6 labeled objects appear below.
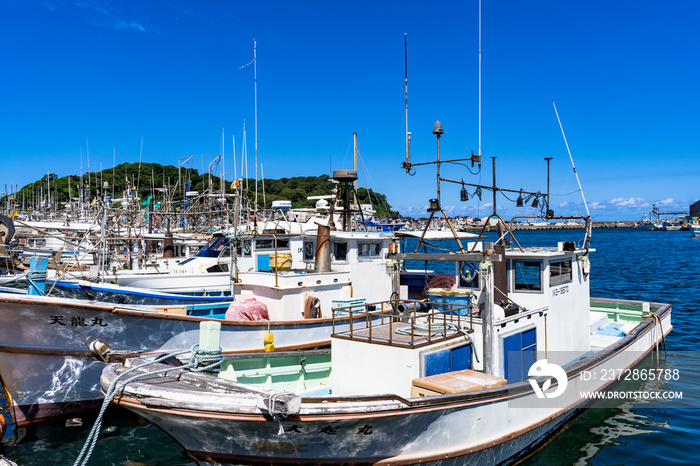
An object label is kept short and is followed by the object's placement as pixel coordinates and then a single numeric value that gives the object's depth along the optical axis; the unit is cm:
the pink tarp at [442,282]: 1453
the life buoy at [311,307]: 1452
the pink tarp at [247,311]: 1376
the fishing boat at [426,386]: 686
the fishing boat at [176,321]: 1110
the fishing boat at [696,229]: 11665
